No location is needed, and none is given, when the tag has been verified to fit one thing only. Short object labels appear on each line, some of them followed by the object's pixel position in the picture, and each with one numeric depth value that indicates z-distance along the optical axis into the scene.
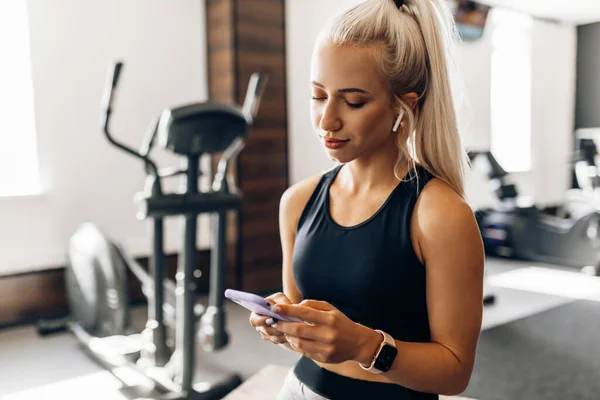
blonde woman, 0.89
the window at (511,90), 6.72
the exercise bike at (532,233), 4.92
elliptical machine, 2.27
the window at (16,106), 3.49
